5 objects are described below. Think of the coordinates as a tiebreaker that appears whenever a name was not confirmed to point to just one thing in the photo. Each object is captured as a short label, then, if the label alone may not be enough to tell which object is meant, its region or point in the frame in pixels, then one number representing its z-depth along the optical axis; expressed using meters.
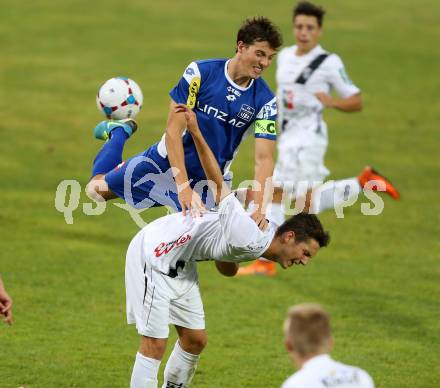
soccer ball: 21.06
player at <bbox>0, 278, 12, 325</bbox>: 14.77
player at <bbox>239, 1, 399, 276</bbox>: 27.92
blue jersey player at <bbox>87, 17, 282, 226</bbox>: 17.22
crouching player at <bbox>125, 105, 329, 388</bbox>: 15.78
